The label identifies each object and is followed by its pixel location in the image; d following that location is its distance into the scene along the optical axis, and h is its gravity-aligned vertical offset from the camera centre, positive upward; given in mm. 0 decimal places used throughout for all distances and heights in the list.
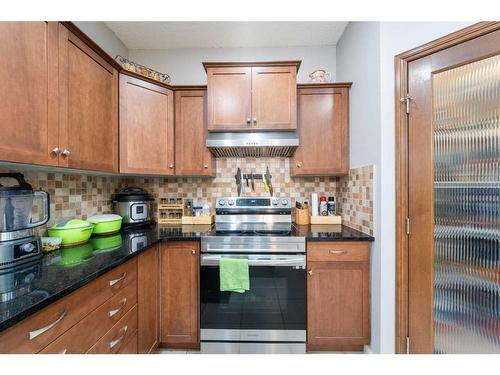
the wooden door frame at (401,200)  1320 -65
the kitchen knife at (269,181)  2152 +90
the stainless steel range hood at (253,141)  1754 +411
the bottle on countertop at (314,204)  2021 -138
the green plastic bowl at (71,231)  1284 -257
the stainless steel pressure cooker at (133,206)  1873 -145
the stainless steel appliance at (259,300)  1497 -788
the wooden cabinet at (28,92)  840 +430
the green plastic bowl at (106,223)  1552 -253
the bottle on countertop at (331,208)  2027 -176
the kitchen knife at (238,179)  2168 +111
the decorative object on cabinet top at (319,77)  1907 +1029
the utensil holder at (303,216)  1985 -249
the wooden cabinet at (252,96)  1752 +789
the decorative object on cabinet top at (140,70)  1700 +1005
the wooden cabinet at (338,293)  1495 -736
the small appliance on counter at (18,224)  940 -166
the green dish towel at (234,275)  1474 -598
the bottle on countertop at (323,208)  2037 -177
